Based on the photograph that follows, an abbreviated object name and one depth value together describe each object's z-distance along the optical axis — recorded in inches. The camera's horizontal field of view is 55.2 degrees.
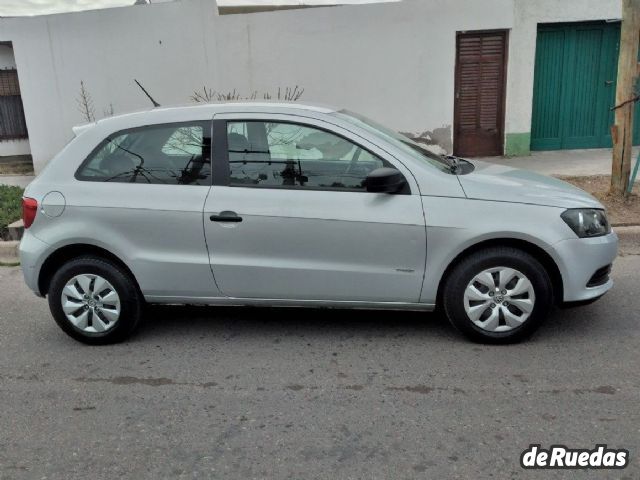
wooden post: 272.7
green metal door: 412.8
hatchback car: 158.4
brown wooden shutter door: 404.8
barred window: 428.5
